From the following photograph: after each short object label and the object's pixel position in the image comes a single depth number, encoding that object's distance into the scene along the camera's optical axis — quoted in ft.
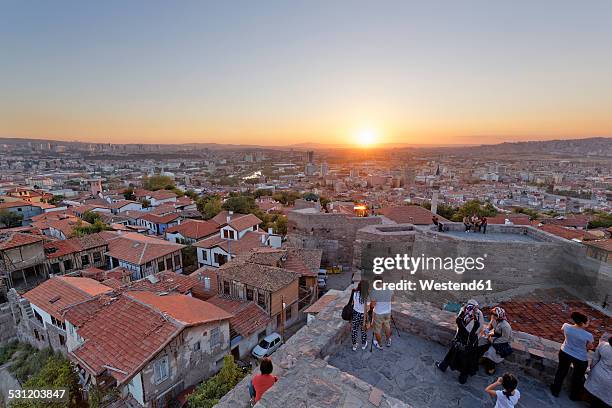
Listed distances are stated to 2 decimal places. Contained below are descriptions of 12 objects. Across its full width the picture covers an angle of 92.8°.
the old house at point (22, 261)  53.16
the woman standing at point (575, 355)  10.87
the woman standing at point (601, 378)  10.15
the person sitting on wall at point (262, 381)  10.18
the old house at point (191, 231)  75.13
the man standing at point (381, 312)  13.92
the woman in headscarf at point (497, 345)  12.31
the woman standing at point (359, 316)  13.74
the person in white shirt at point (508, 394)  9.37
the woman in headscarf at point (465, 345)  11.93
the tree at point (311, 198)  123.27
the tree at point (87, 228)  72.05
